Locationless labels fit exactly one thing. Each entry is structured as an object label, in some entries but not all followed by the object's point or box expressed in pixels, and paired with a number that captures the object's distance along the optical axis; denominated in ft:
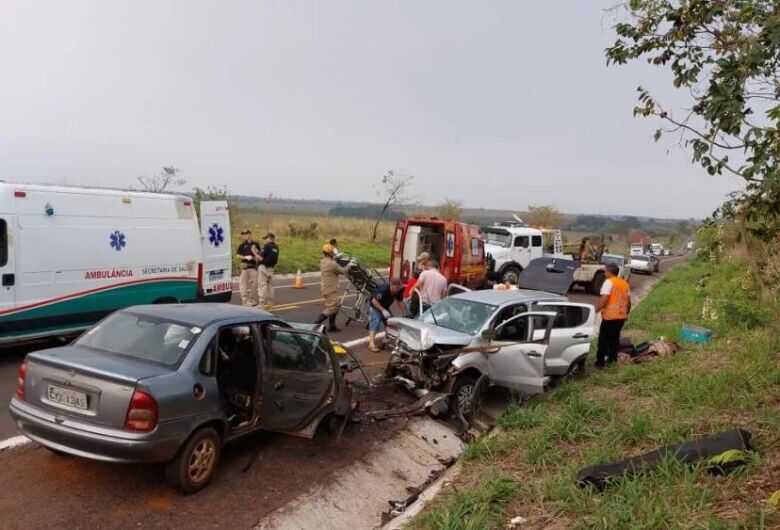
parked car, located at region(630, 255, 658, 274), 130.00
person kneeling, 36.09
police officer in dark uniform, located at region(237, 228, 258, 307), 43.55
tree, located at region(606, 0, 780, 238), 14.80
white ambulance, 28.63
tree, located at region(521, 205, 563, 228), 226.56
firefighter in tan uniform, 38.65
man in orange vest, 32.01
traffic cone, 63.71
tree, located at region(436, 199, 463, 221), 186.60
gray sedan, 15.11
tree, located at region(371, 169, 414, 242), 148.25
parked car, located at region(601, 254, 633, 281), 75.89
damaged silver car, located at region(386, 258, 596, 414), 24.80
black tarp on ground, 16.24
